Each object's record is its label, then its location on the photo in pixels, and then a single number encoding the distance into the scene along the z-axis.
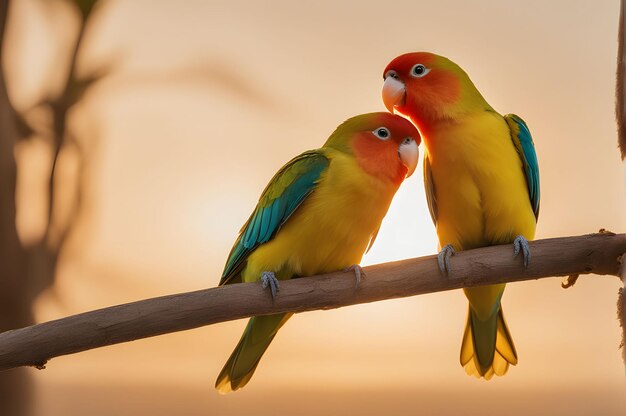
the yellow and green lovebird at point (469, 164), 1.85
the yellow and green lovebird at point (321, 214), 1.85
